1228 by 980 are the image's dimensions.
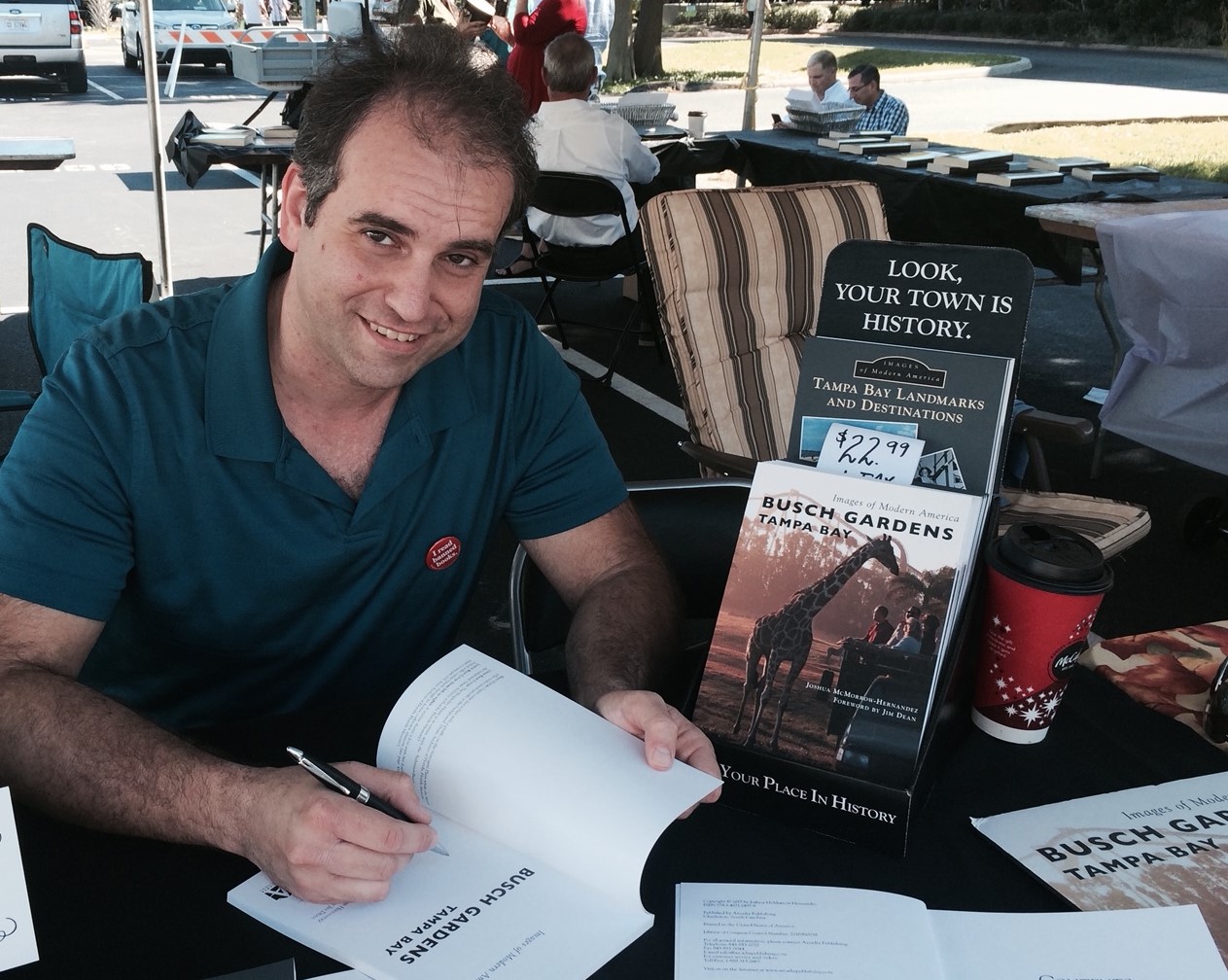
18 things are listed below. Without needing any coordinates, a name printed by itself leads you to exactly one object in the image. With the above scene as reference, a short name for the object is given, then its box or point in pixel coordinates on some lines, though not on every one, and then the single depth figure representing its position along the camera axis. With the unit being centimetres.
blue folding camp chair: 262
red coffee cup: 116
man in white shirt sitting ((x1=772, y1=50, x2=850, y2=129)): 766
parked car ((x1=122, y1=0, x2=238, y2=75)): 1491
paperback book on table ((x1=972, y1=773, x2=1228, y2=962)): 103
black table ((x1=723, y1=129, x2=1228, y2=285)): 467
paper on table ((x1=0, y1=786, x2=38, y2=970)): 92
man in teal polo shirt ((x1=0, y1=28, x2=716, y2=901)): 130
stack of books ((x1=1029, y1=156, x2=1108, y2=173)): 524
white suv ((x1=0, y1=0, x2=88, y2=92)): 1392
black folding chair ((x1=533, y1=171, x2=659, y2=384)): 480
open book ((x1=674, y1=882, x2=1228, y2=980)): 94
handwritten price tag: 116
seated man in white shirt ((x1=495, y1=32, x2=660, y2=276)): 528
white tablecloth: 352
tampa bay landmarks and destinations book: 116
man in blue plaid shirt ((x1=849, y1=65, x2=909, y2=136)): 746
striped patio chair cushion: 297
